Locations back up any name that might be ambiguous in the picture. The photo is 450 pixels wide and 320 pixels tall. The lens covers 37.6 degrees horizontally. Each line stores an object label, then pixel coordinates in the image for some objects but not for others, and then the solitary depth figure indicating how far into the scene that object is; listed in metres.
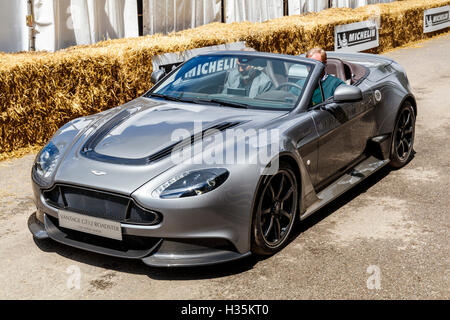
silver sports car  4.35
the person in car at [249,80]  5.73
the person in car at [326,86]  5.72
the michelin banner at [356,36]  16.52
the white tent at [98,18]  10.14
